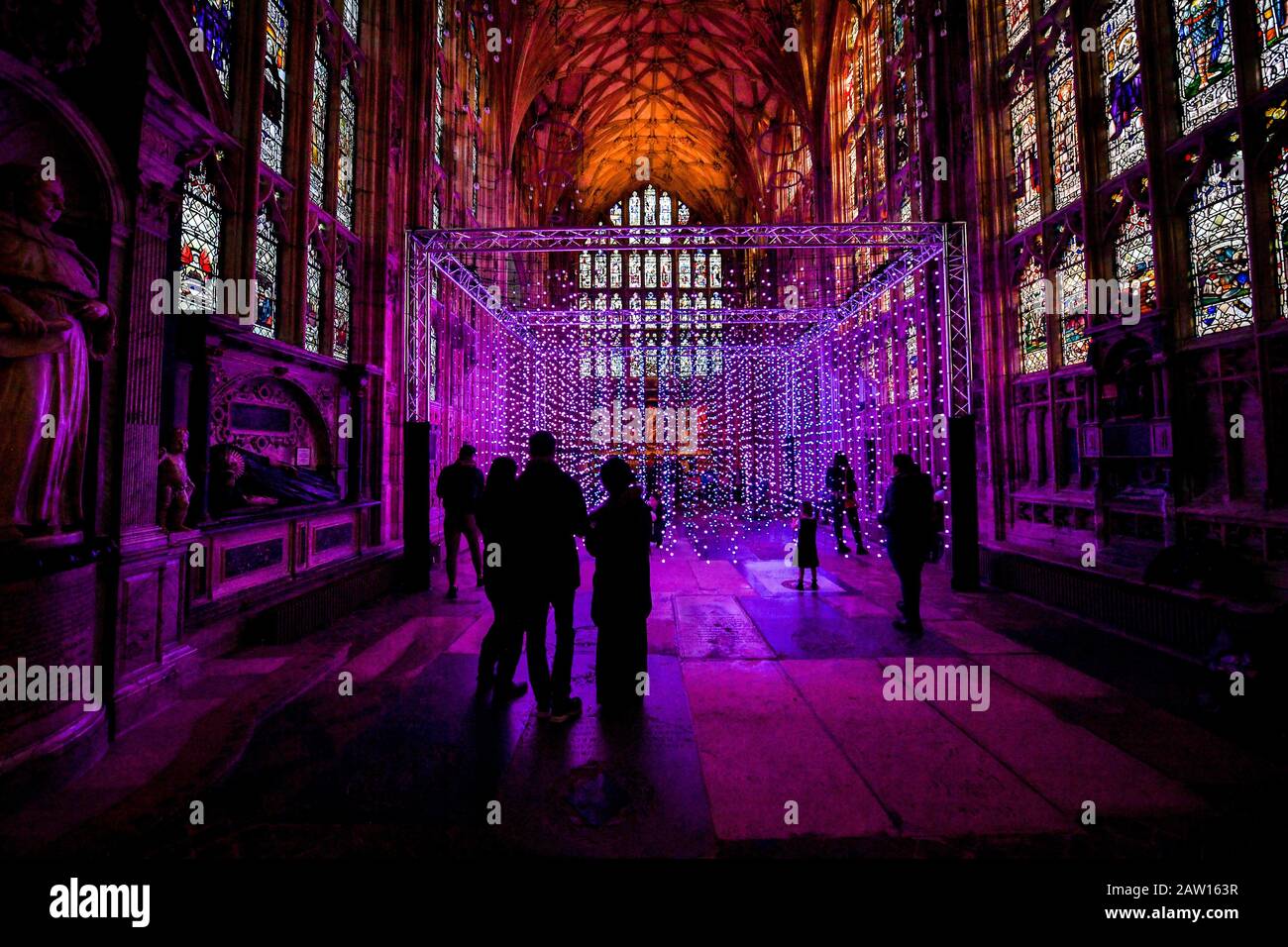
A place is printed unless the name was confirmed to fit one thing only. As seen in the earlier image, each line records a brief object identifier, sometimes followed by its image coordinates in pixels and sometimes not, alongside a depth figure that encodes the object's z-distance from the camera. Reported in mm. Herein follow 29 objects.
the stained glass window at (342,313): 7410
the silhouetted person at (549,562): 3252
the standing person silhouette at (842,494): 9492
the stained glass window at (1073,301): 6664
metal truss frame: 7672
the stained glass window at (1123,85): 5898
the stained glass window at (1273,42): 4520
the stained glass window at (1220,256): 4883
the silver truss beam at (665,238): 7941
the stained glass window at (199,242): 4770
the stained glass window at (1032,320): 7324
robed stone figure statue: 2619
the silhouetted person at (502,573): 3277
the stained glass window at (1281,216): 4555
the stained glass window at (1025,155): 7414
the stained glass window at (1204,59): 4988
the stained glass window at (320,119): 6996
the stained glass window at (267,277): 5930
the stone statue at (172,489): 3697
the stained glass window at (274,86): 6016
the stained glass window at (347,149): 7660
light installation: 8203
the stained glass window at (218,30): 4875
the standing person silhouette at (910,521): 4891
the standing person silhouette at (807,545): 6691
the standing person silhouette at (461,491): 6219
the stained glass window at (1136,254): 5766
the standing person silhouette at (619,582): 3416
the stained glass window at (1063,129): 6793
